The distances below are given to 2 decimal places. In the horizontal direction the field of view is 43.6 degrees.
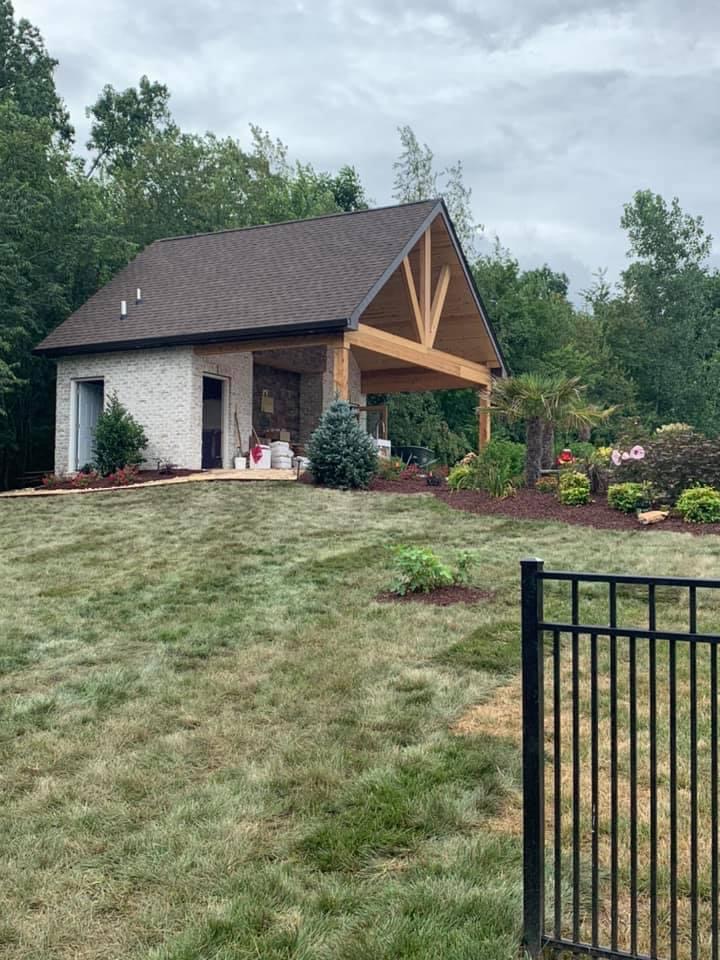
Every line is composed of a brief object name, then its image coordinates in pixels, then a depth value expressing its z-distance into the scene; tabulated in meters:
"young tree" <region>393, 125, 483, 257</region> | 31.48
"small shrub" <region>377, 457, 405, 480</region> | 15.45
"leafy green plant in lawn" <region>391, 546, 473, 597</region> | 7.88
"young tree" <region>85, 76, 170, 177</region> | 38.38
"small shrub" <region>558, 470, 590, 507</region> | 12.29
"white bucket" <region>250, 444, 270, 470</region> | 17.89
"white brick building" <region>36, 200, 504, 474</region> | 16.94
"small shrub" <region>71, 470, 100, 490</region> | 16.41
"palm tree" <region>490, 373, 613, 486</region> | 13.52
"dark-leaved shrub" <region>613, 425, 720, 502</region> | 11.93
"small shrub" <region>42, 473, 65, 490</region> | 16.91
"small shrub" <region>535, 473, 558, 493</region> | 13.31
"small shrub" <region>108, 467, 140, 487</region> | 16.06
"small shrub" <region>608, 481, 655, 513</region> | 11.77
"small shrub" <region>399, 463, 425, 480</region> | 15.70
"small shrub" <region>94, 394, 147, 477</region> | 17.28
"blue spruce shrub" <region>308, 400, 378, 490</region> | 14.34
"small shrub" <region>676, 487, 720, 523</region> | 10.98
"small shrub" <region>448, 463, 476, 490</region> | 13.91
